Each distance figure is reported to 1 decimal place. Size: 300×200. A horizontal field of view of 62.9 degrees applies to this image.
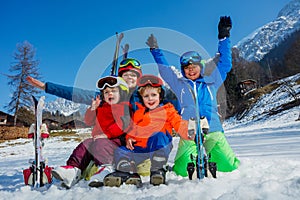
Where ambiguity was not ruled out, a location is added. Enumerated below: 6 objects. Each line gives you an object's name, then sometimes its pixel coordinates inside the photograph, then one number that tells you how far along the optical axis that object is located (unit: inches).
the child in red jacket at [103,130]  100.7
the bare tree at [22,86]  840.9
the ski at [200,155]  96.3
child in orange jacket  97.1
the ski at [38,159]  103.3
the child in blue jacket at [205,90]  113.7
